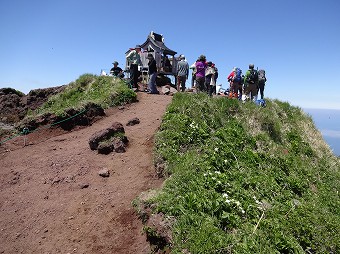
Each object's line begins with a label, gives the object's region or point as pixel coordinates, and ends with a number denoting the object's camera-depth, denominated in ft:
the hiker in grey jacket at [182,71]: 56.49
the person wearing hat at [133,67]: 54.24
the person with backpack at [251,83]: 51.39
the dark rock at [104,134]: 30.26
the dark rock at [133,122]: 36.83
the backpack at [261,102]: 49.40
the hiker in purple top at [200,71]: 46.52
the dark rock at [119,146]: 29.35
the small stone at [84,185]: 23.69
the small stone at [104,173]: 25.12
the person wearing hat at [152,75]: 50.62
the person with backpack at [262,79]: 53.11
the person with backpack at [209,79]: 49.37
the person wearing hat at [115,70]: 59.52
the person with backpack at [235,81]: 54.24
